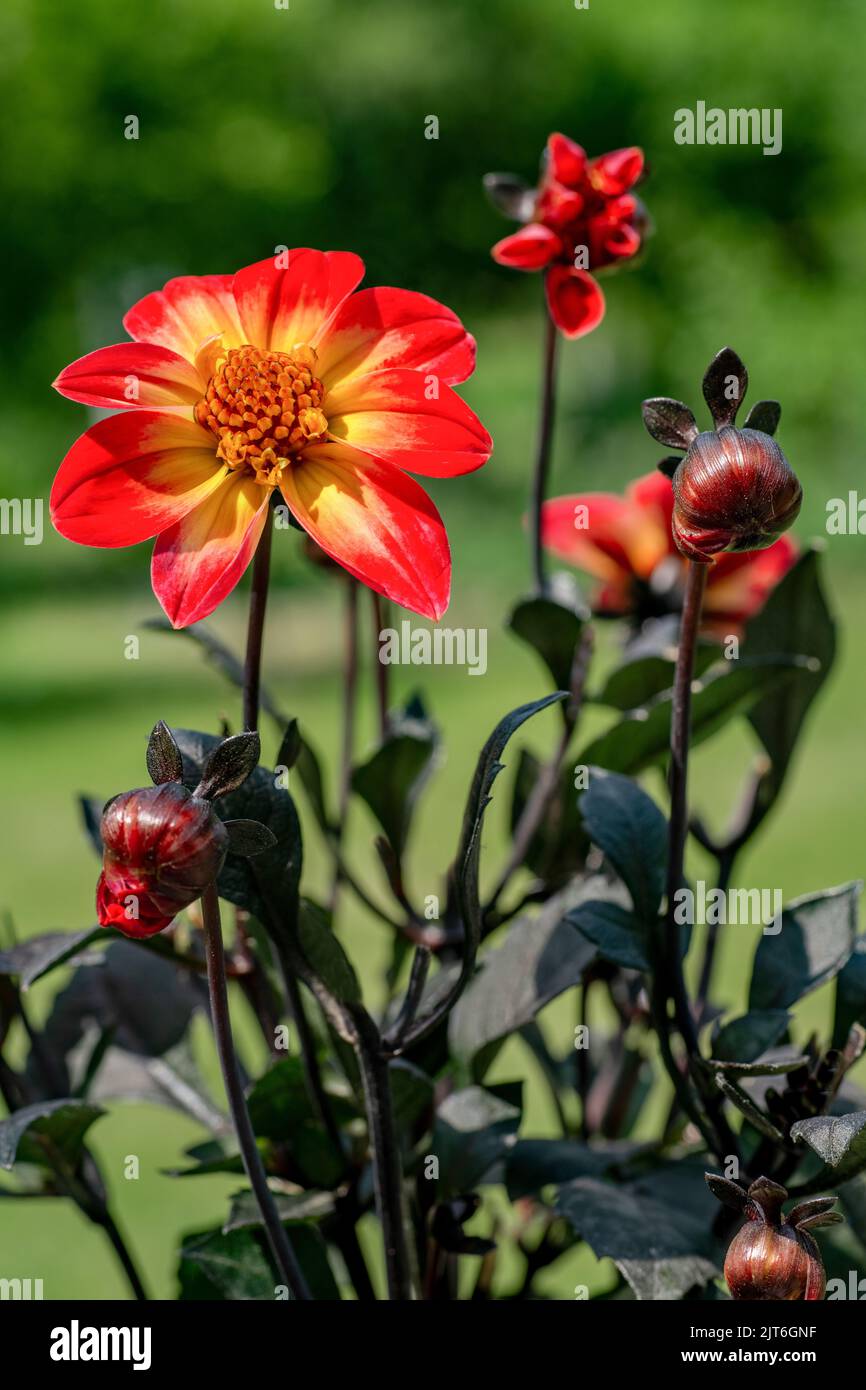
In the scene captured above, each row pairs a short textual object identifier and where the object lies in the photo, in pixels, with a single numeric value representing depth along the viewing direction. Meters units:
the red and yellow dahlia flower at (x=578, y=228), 1.04
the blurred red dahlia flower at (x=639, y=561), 1.18
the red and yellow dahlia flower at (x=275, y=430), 0.94
